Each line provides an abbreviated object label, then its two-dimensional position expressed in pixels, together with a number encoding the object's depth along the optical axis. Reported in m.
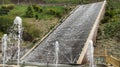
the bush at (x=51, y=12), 16.59
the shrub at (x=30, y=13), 15.92
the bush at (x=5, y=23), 13.22
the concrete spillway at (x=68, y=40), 9.02
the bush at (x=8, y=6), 17.46
